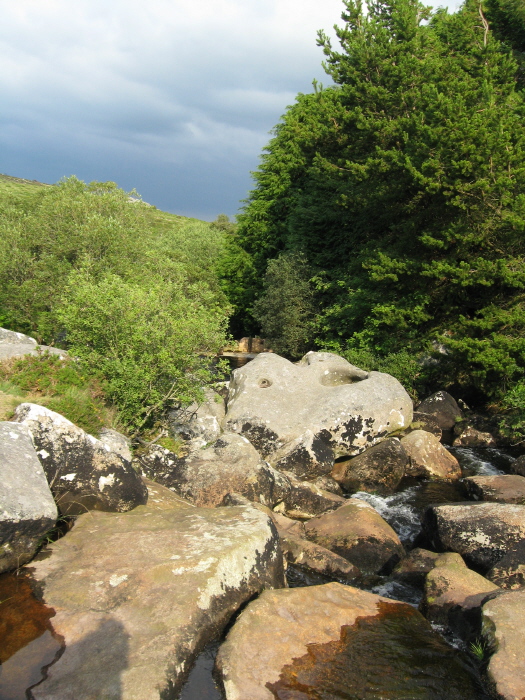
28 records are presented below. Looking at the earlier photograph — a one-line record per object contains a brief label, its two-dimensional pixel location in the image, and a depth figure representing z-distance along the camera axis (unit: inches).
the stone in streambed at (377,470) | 625.9
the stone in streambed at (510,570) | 360.2
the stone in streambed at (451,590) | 320.2
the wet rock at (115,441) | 393.4
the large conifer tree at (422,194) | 875.4
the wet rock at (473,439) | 821.9
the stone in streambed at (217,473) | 467.2
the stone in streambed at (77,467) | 350.9
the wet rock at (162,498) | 391.2
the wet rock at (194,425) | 601.3
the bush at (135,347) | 506.9
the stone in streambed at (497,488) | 535.5
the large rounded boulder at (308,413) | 639.8
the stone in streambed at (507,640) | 238.5
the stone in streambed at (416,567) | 382.6
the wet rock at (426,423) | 823.1
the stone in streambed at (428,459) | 664.4
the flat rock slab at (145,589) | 221.8
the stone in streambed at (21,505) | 282.4
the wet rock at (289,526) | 445.8
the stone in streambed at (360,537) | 412.5
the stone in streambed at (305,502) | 513.7
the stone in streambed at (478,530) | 394.9
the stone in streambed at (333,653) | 239.0
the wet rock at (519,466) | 663.8
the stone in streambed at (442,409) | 877.8
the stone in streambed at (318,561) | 392.2
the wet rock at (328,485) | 593.8
